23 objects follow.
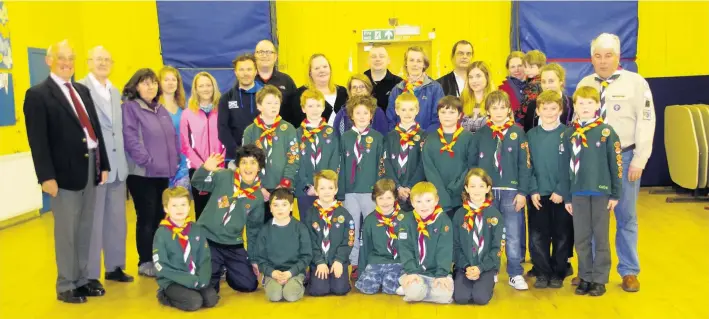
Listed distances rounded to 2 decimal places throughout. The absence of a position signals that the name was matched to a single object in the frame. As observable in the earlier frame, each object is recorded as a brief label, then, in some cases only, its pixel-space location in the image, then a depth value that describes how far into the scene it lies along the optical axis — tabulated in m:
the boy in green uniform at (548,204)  3.69
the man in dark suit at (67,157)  3.47
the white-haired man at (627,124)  3.70
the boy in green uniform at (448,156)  3.80
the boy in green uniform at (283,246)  3.70
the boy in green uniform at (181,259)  3.50
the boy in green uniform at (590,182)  3.54
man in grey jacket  3.89
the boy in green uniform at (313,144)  3.92
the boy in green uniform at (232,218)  3.84
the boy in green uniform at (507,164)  3.73
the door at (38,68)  6.71
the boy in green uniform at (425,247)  3.53
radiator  5.88
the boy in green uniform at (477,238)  3.56
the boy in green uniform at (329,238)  3.73
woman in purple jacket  4.09
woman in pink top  4.21
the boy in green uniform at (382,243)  3.71
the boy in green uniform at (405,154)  3.89
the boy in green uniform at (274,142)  3.90
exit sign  7.82
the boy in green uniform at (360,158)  3.89
